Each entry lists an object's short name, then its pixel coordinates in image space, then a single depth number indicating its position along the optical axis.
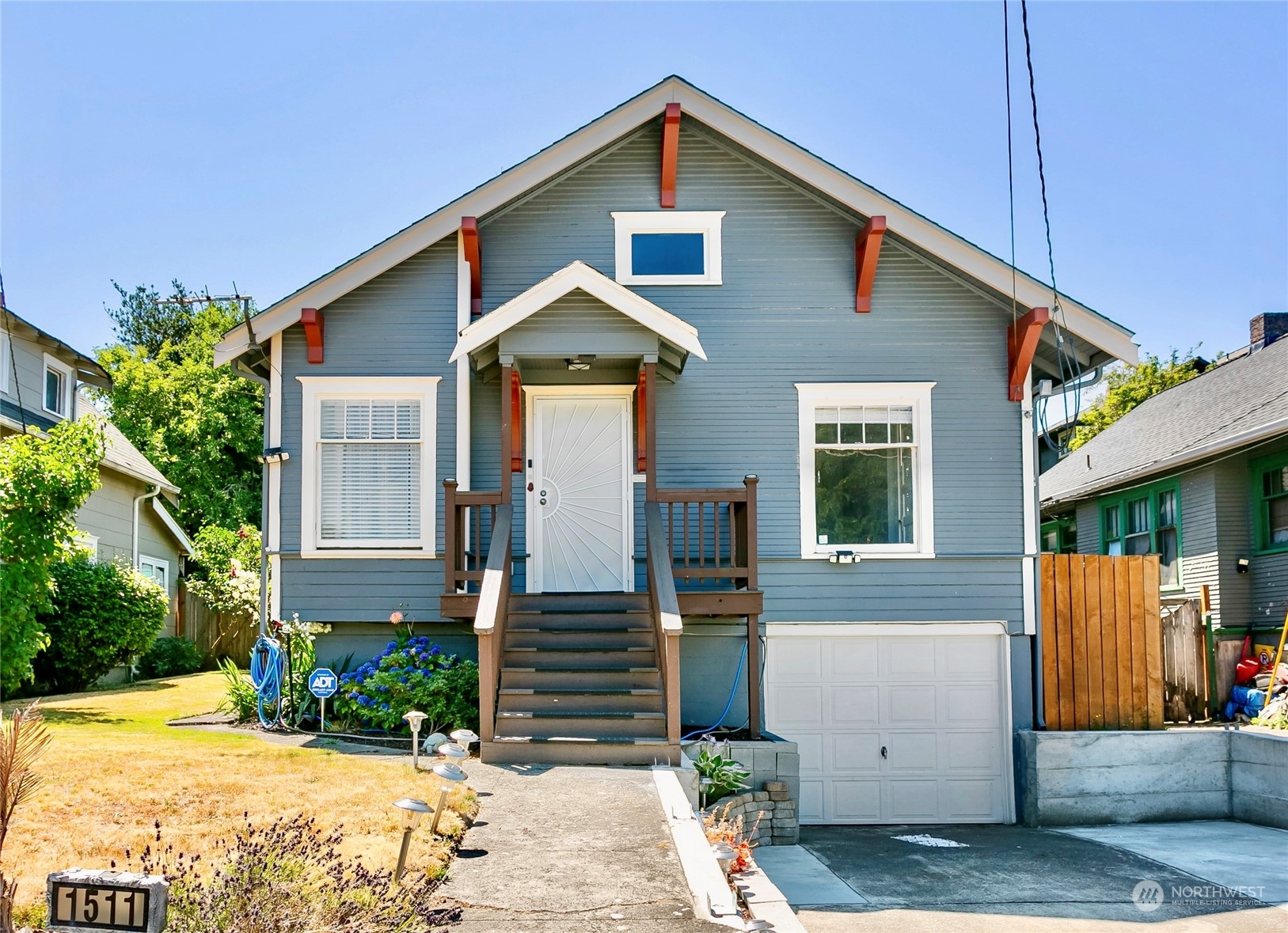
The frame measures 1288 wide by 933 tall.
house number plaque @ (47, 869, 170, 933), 3.80
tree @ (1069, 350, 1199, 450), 27.42
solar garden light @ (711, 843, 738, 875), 5.81
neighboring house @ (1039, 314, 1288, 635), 14.44
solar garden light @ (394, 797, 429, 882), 4.71
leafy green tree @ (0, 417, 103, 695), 11.46
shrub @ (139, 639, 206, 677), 19.03
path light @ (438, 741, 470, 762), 6.09
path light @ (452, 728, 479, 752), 6.86
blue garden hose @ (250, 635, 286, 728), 10.65
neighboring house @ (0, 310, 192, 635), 16.50
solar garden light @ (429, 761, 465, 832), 5.28
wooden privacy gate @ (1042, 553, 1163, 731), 11.54
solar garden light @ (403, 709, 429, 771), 6.99
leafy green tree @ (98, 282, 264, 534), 29.53
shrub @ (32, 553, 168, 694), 15.38
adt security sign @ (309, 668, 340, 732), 10.14
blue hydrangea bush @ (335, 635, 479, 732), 10.05
